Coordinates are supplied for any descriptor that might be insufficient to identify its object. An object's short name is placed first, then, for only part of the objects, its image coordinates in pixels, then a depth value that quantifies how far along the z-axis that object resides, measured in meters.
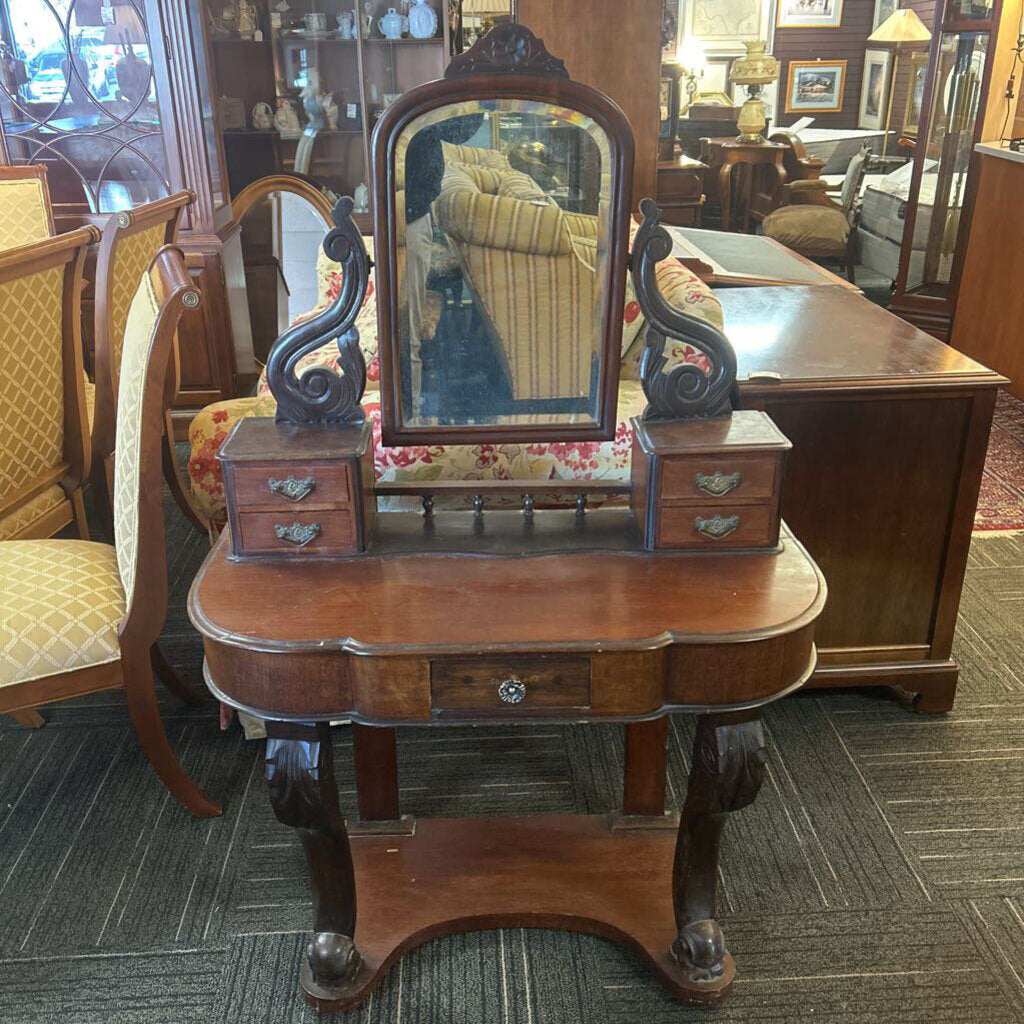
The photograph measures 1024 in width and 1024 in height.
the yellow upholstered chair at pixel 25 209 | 2.96
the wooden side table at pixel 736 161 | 6.57
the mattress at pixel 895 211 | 4.73
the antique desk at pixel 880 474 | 1.90
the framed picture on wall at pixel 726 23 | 8.61
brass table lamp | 7.09
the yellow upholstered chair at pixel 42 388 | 2.08
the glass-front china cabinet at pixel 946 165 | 4.45
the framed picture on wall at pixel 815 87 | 8.86
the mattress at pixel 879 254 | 5.76
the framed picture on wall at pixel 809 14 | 8.69
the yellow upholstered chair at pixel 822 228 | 5.61
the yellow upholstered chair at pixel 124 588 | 1.61
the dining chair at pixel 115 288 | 2.39
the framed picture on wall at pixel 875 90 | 8.54
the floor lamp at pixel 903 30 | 7.16
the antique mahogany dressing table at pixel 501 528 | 1.17
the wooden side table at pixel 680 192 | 5.45
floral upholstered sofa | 1.86
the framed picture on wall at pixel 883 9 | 8.50
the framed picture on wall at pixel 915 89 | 7.98
